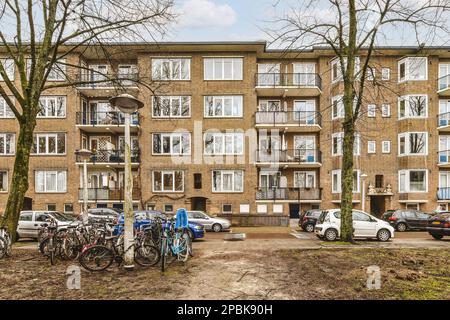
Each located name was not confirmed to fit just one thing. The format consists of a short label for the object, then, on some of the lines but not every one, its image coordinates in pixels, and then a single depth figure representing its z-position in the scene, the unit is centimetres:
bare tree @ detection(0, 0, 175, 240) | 1161
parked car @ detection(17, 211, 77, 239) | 1572
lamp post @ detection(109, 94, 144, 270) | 798
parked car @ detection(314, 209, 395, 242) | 1534
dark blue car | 1349
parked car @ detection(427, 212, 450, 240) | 1541
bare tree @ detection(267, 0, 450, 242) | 1278
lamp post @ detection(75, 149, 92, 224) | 1294
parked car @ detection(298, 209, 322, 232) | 2023
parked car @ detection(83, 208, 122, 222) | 1904
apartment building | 2642
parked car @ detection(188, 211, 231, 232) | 2022
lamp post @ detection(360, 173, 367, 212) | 2474
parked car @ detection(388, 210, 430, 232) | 2102
